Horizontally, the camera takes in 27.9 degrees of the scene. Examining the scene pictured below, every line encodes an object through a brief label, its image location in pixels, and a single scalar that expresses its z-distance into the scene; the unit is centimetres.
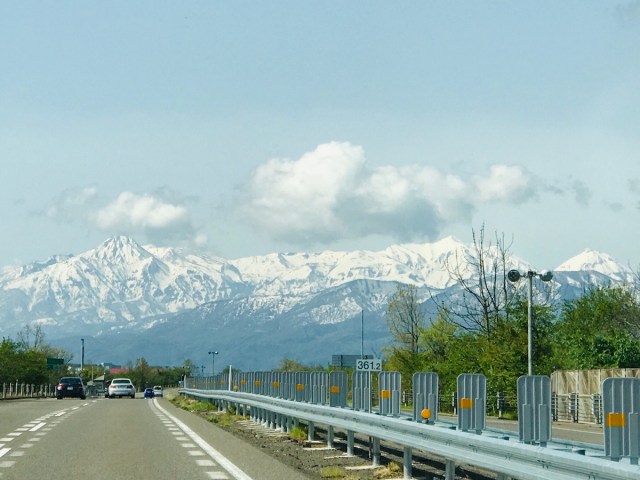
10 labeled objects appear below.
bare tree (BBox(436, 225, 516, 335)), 6750
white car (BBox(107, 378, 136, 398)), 8608
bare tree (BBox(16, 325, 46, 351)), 13662
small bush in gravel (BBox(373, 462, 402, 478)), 1689
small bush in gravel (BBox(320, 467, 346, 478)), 1686
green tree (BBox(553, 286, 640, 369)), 5338
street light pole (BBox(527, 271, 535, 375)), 4544
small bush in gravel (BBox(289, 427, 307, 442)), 2518
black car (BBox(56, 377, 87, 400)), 8062
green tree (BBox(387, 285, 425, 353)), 10120
